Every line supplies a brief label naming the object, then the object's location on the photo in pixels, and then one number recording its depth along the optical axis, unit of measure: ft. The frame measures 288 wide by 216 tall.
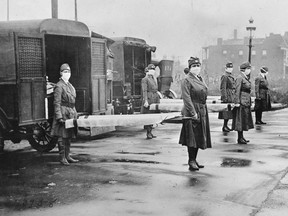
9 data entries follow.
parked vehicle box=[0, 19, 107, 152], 26.58
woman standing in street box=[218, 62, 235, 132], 38.86
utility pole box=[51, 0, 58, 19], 54.24
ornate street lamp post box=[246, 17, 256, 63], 80.84
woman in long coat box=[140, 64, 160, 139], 37.99
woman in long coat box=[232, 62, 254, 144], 32.91
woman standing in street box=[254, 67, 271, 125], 46.96
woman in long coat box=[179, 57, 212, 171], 23.84
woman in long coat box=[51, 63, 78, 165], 25.71
